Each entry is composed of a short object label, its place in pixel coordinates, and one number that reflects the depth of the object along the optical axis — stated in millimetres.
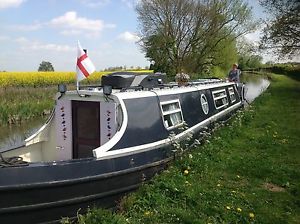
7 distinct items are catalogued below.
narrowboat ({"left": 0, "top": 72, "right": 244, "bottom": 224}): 3034
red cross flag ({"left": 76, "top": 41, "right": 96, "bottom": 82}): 4039
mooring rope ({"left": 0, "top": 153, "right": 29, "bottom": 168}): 3046
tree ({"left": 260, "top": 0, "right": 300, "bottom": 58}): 17402
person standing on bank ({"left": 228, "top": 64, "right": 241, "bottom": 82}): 10914
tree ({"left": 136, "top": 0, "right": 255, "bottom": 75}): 22921
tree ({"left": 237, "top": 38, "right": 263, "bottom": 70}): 19847
